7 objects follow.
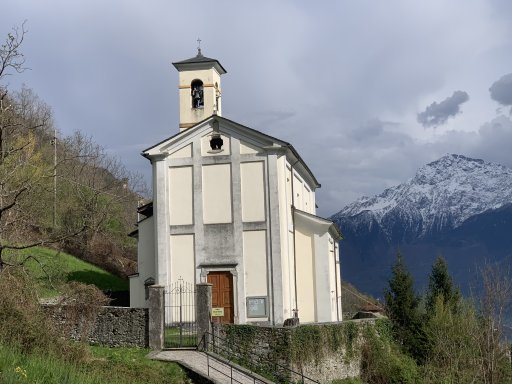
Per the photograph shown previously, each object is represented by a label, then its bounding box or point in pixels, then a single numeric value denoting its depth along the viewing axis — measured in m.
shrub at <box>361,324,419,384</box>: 25.95
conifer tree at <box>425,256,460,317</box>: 38.47
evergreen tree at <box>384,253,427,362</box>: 31.80
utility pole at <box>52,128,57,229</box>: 41.53
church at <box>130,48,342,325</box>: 25.89
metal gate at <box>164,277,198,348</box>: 22.42
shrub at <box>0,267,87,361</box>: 14.97
